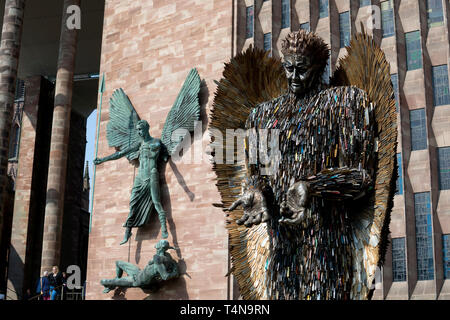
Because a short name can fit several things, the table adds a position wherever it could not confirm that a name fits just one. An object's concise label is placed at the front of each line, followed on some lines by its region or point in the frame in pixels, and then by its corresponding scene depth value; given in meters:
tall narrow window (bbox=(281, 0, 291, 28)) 17.59
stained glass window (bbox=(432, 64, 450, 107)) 15.38
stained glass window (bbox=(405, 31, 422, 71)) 15.71
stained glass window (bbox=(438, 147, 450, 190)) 14.90
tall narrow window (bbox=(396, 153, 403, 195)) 14.95
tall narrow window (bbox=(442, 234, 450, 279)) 14.25
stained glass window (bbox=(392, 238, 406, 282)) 14.67
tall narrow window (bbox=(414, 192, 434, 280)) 14.46
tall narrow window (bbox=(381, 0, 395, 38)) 16.20
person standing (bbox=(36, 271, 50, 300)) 16.72
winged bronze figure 16.28
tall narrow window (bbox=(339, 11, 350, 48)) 16.83
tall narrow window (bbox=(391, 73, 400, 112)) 15.48
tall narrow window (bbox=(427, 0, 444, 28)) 15.70
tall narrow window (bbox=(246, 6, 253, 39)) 17.39
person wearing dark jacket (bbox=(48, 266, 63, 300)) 16.50
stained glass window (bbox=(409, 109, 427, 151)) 15.25
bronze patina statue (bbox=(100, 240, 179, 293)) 15.45
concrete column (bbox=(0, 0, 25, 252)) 20.61
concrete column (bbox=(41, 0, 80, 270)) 20.22
